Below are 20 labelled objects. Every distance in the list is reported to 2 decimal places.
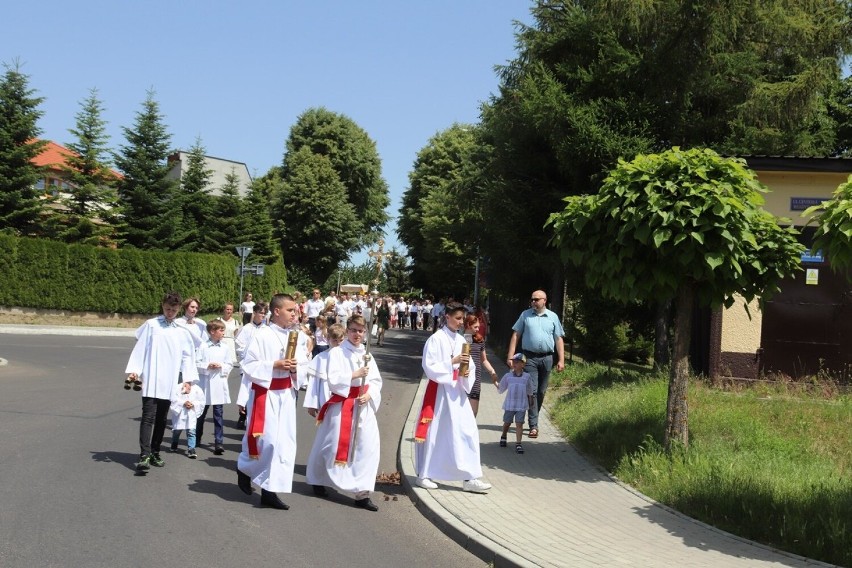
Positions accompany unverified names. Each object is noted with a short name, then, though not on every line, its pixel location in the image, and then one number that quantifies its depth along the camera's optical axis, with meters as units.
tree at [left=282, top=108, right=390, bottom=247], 62.59
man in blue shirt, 11.07
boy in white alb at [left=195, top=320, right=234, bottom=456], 10.43
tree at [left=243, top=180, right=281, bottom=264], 50.78
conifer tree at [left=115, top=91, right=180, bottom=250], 41.22
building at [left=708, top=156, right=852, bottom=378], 13.94
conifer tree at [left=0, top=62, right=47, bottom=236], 35.22
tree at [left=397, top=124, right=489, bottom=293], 47.69
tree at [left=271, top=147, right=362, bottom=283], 58.56
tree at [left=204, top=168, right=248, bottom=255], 48.83
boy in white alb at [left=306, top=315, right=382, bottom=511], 7.95
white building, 63.91
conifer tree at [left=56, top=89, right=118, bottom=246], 38.19
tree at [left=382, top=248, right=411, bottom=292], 67.33
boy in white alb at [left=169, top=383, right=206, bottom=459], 9.72
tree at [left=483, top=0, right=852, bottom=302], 16.86
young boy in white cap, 10.46
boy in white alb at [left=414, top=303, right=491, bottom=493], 8.28
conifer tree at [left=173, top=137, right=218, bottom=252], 47.22
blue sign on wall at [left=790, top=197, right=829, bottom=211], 14.34
